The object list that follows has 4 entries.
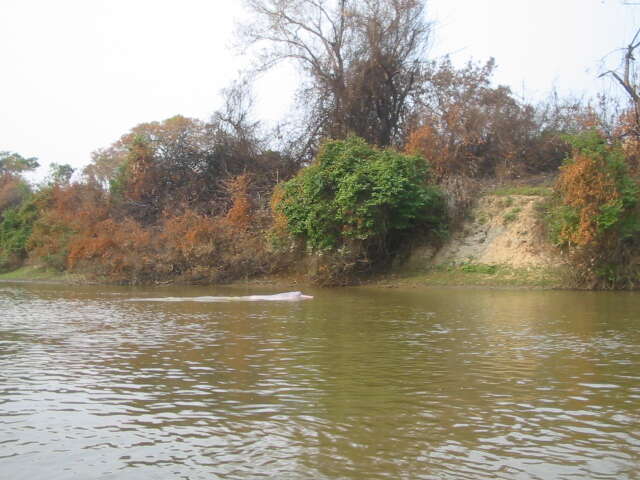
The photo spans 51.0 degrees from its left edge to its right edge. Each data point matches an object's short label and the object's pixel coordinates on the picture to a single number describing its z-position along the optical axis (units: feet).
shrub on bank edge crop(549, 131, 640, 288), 72.74
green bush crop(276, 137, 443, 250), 84.53
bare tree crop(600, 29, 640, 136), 89.76
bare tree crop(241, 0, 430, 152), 116.78
